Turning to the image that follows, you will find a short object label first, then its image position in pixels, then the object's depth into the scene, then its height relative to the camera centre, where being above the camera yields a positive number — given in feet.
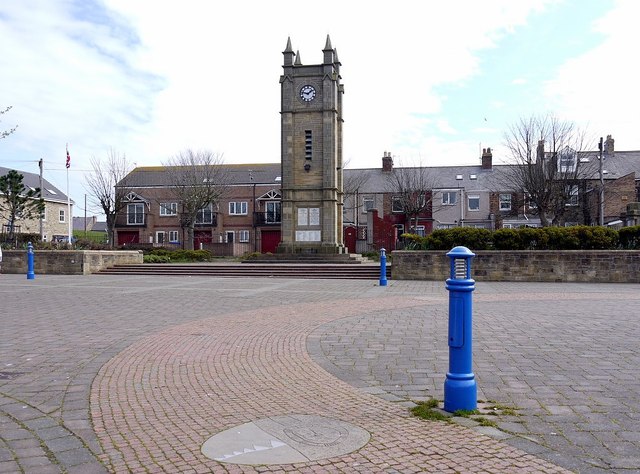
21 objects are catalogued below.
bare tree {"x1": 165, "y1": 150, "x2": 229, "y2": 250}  148.97 +16.89
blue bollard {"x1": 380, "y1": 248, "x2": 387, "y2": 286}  61.18 -3.62
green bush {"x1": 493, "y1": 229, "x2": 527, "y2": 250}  68.18 +0.15
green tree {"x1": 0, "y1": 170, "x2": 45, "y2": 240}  115.03 +9.96
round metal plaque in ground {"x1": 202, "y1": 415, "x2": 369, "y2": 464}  11.89 -4.75
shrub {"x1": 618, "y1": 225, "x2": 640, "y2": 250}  66.02 +0.49
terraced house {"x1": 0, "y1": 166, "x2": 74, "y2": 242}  174.40 +10.34
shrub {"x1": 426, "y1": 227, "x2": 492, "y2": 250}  69.72 +0.35
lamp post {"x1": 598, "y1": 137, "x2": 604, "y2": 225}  113.98 +10.50
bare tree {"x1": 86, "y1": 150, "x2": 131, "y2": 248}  147.54 +12.26
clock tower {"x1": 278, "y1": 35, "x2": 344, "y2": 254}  102.83 +17.24
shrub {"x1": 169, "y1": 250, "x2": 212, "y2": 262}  111.34 -2.99
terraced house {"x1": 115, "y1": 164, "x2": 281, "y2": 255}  179.73 +9.19
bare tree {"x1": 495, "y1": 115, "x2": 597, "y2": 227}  110.01 +14.10
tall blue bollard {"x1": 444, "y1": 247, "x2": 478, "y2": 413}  14.93 -2.76
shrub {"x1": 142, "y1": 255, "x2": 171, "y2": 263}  101.69 -3.29
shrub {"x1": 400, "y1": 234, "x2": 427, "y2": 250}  73.00 -0.11
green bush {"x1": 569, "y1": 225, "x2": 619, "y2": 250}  66.54 +0.49
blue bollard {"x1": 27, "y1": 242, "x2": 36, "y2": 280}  71.37 -3.25
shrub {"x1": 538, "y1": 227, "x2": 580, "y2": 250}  67.00 +0.38
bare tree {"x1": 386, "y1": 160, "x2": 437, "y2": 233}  158.98 +16.24
